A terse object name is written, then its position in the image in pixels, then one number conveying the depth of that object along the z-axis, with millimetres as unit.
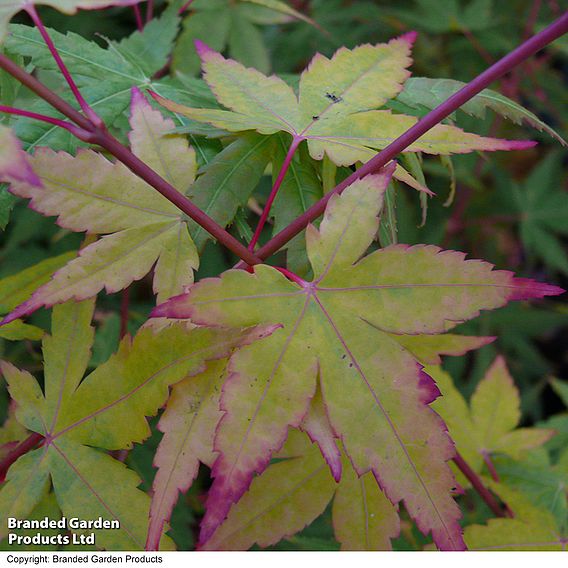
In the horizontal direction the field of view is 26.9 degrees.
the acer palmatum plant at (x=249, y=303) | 218
